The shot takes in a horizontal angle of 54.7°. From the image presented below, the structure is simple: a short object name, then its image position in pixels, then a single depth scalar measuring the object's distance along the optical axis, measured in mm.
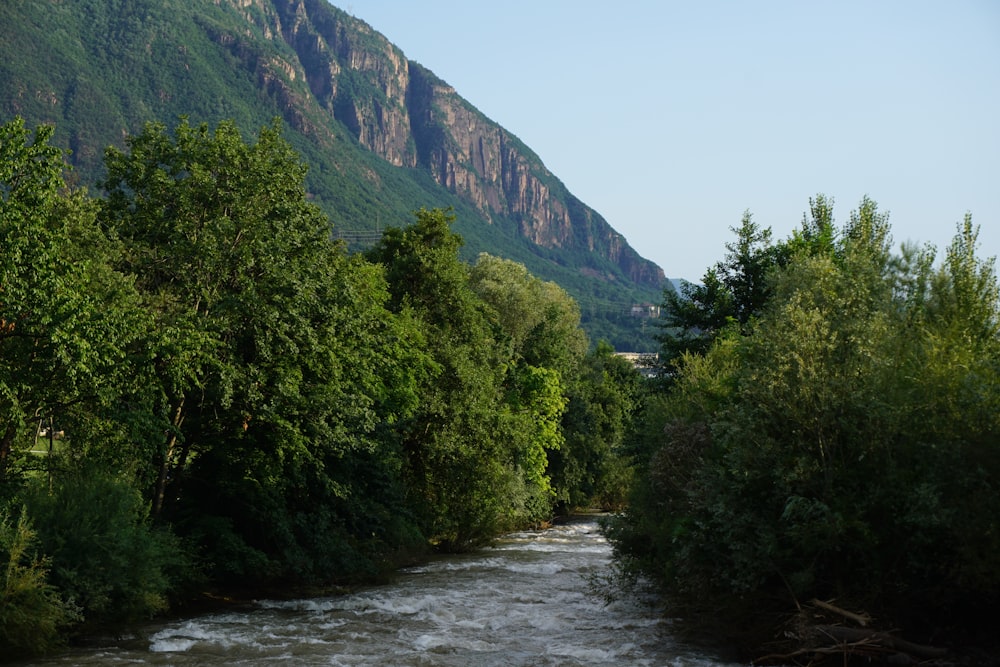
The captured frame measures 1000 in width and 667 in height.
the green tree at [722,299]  45156
